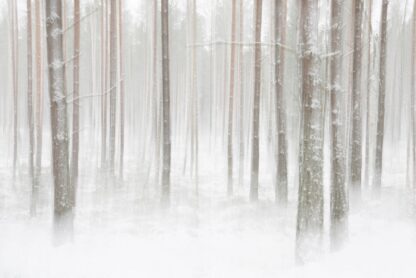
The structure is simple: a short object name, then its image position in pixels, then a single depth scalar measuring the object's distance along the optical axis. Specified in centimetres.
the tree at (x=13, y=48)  1443
